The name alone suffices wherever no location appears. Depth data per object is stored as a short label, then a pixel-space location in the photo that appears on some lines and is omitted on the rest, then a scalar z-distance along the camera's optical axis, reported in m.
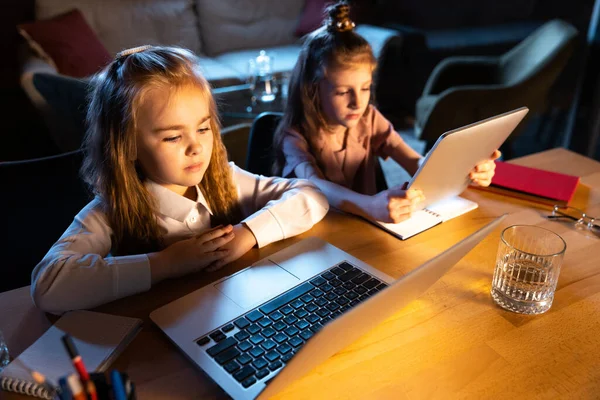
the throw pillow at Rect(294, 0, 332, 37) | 3.87
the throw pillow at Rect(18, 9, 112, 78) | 3.03
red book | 1.23
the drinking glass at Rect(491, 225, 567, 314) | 0.86
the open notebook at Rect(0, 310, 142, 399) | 0.69
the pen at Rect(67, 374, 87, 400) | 0.47
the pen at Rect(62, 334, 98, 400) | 0.48
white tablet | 0.97
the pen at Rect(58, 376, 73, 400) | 0.48
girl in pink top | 1.35
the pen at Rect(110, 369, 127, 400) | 0.53
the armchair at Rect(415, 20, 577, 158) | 2.61
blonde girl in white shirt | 0.90
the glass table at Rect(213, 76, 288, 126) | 2.66
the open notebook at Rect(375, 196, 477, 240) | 1.08
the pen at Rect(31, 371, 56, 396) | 0.52
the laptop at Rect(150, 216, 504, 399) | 0.65
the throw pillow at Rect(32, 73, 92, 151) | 2.21
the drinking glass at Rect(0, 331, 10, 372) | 0.74
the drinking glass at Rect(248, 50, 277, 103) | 2.77
